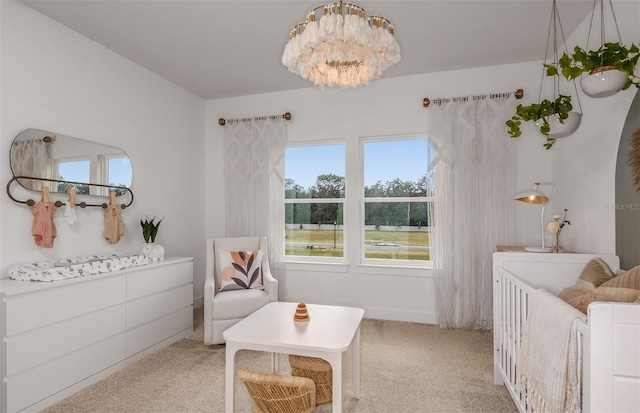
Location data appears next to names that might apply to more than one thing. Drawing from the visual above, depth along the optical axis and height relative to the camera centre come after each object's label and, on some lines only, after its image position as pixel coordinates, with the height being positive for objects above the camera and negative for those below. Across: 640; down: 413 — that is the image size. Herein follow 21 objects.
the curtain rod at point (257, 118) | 3.87 +1.11
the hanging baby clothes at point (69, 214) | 2.51 -0.02
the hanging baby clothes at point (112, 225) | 2.86 -0.12
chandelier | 1.43 +0.75
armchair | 2.84 -0.79
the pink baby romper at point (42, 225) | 2.30 -0.09
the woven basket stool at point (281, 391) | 1.53 -0.85
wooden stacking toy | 1.97 -0.62
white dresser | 1.87 -0.80
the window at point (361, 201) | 3.63 +0.10
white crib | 0.99 -0.45
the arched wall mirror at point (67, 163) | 2.30 +0.38
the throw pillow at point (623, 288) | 1.46 -0.36
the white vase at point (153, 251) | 2.97 -0.36
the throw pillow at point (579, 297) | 1.59 -0.45
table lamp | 2.44 +0.09
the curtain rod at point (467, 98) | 3.18 +1.12
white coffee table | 1.62 -0.66
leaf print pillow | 3.16 -0.58
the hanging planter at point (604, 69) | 1.54 +0.66
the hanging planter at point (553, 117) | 2.02 +0.58
